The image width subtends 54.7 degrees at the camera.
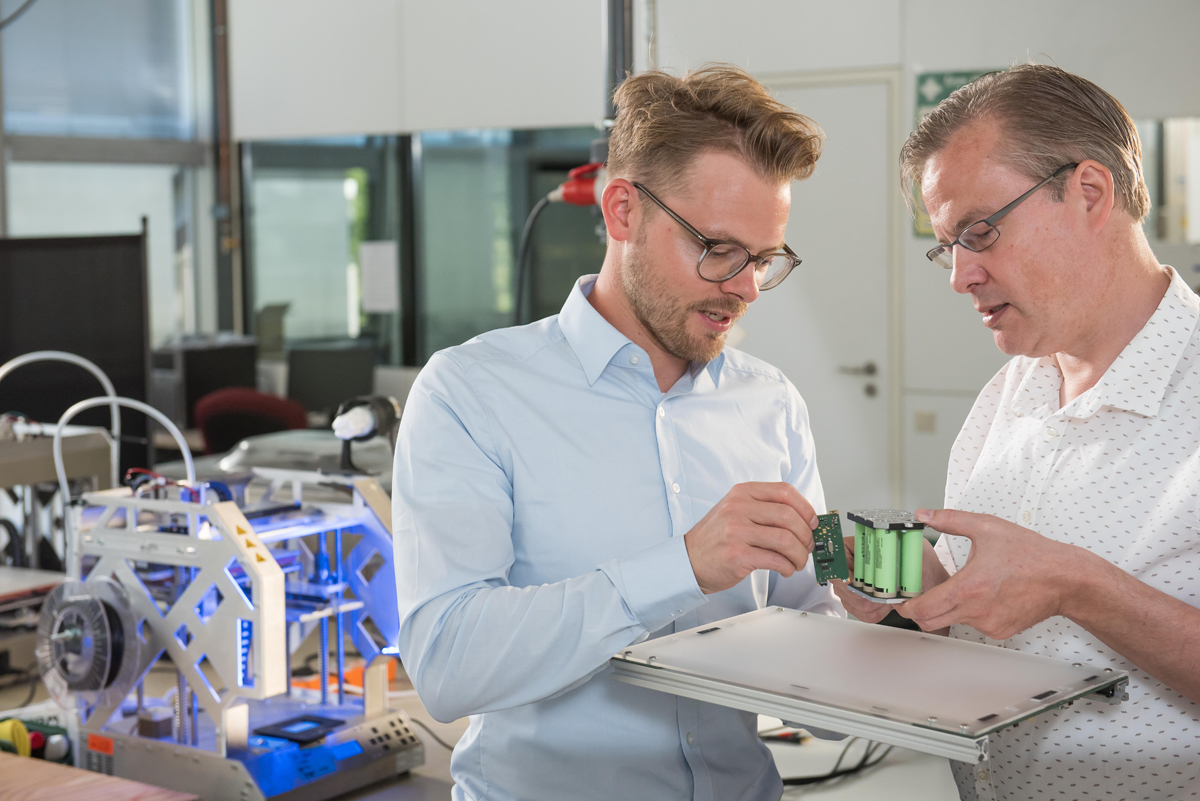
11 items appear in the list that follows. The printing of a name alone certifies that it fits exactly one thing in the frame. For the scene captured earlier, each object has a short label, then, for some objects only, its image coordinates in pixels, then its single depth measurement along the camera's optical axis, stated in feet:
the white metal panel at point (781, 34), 13.74
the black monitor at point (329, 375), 16.19
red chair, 14.83
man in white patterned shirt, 3.83
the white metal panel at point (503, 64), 15.47
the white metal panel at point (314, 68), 17.02
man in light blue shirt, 3.55
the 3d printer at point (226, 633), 4.99
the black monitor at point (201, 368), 15.65
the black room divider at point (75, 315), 8.91
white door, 13.94
